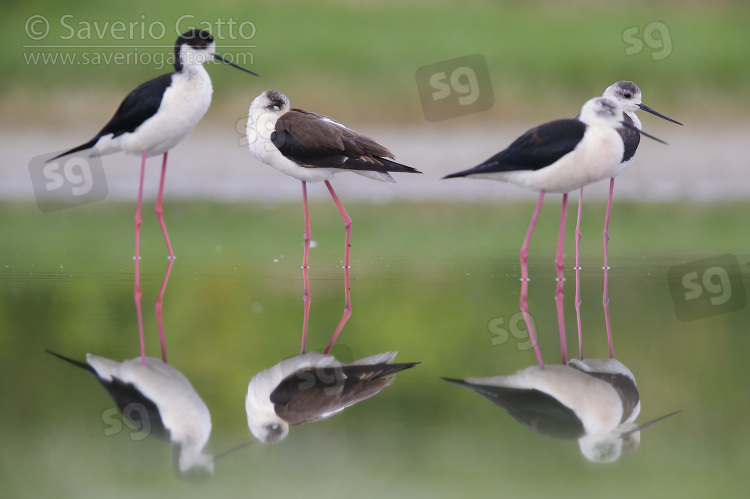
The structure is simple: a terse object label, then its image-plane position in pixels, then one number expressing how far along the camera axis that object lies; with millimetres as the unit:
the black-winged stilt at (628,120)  12812
